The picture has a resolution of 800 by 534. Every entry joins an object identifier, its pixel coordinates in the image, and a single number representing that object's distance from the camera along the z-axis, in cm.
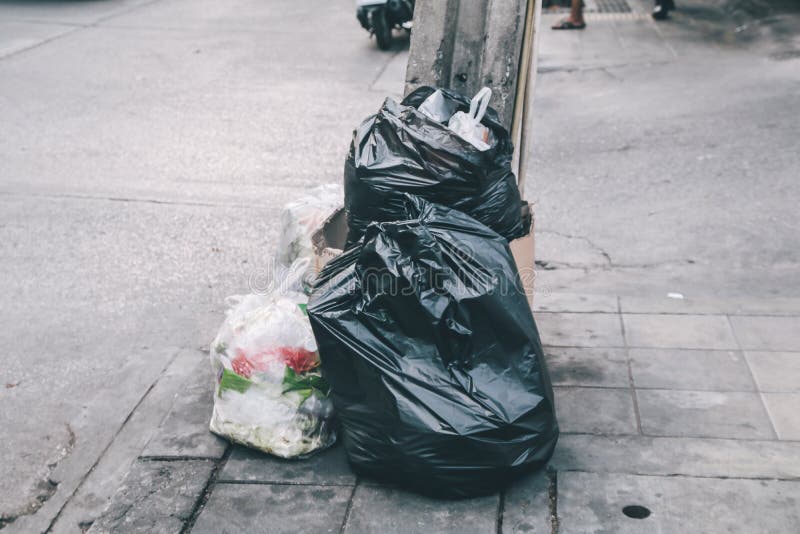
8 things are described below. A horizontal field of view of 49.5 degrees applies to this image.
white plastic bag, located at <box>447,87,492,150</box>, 309
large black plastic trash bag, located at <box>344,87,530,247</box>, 296
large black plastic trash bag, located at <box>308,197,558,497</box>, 263
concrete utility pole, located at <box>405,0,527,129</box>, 339
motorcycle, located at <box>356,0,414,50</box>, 959
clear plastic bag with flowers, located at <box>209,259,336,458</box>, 301
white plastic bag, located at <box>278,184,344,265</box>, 370
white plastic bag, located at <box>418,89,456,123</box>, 321
